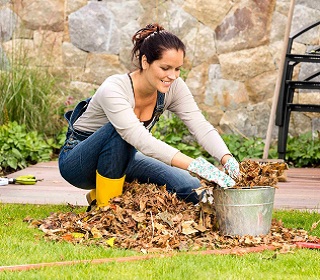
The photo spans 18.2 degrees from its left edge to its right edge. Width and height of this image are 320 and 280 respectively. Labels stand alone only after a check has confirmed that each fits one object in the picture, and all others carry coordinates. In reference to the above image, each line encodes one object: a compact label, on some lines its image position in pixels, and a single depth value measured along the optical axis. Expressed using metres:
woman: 4.70
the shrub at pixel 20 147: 8.04
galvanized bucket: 4.53
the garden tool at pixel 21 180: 6.99
